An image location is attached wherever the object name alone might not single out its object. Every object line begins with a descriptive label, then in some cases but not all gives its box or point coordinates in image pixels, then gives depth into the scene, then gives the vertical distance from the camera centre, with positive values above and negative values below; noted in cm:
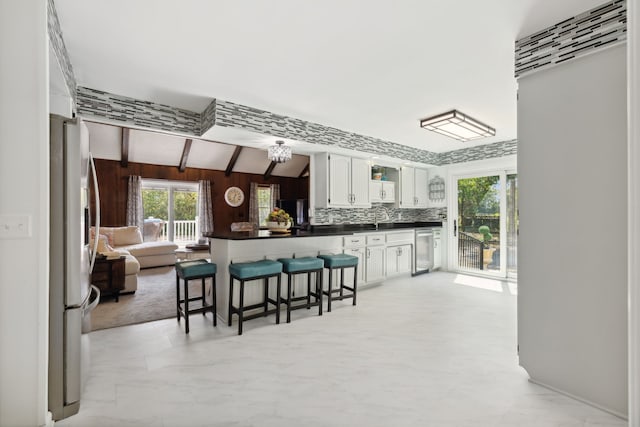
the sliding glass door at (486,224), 512 -15
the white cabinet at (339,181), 471 +57
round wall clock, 823 +55
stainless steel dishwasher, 544 -67
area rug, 318 -113
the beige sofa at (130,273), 412 -82
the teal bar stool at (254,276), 284 -61
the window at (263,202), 877 +42
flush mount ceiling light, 360 +119
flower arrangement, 386 -2
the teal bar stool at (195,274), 288 -60
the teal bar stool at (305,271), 324 -63
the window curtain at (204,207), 778 +23
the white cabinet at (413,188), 583 +58
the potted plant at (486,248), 536 -60
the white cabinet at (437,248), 586 -66
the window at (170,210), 730 +15
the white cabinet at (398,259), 490 -76
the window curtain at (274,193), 890 +68
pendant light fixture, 396 +86
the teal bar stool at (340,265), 359 -62
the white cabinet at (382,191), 538 +47
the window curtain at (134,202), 693 +33
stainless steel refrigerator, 163 -29
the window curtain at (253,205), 852 +31
